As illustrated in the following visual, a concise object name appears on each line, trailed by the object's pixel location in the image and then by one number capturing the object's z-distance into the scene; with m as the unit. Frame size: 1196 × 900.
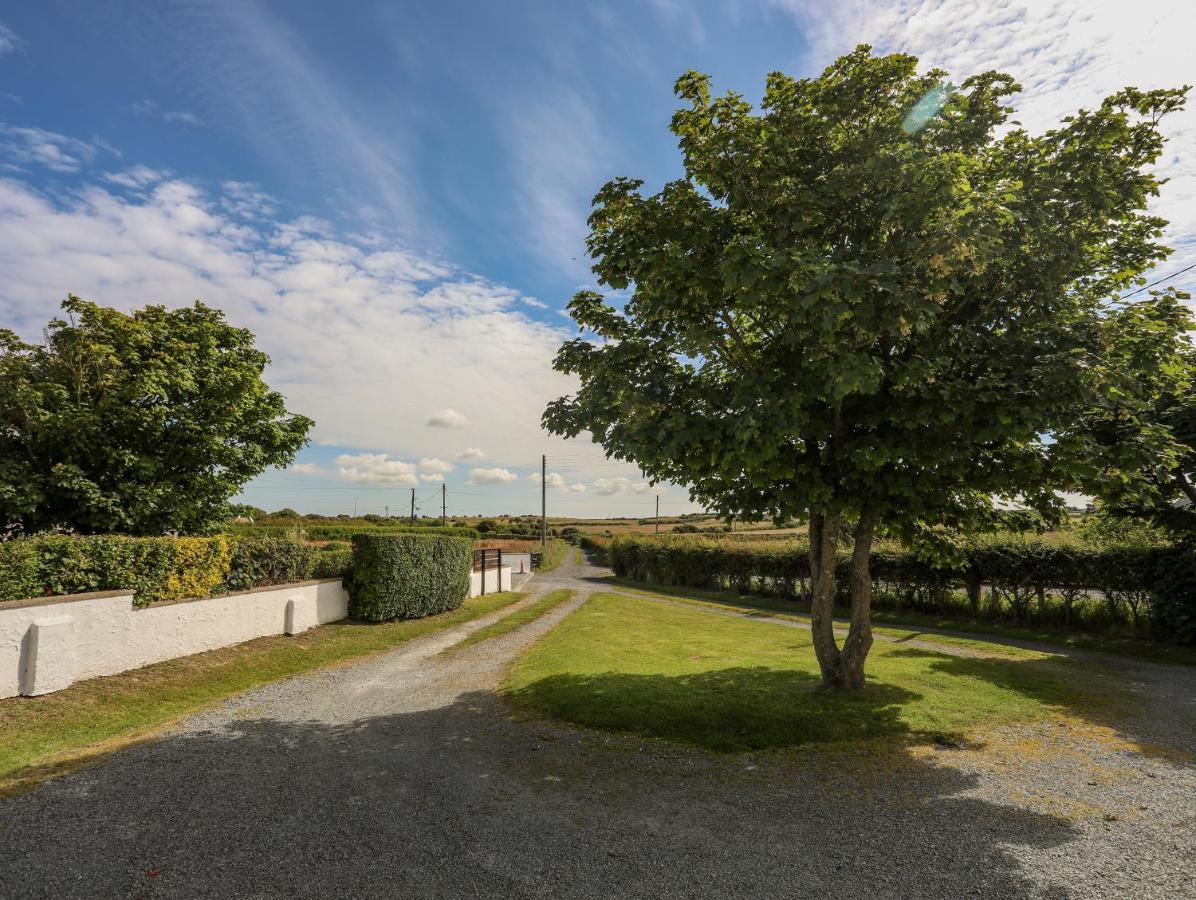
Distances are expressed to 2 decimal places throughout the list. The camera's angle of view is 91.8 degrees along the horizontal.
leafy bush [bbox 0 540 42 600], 8.09
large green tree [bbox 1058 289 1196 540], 6.29
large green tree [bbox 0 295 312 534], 13.56
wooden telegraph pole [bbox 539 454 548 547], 53.31
